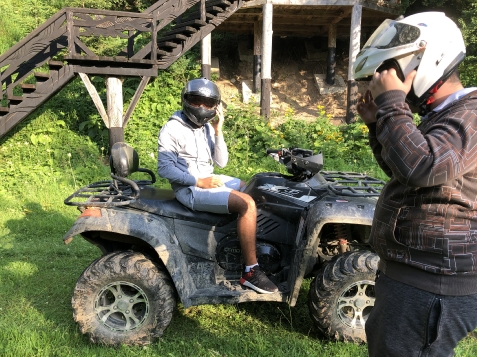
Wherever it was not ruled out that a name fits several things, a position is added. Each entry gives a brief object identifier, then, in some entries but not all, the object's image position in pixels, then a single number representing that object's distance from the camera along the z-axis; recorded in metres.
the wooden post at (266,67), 11.06
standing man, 1.48
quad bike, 3.18
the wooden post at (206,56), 11.75
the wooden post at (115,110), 8.39
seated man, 3.29
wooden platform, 11.83
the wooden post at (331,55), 14.61
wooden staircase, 7.72
